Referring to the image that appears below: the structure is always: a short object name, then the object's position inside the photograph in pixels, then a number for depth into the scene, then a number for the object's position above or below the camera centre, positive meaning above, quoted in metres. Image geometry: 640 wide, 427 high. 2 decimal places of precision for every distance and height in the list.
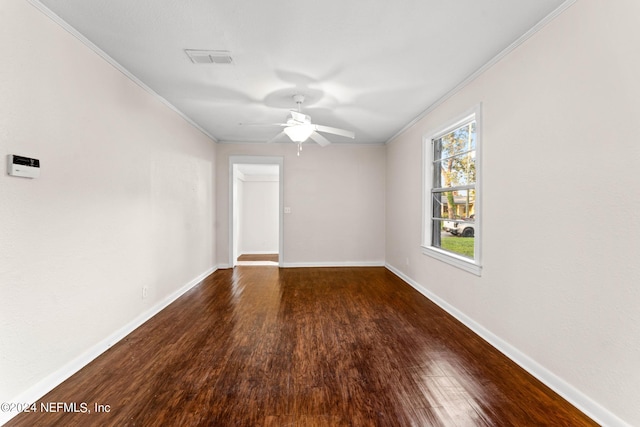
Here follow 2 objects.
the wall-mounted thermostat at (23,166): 1.64 +0.26
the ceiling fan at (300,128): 3.12 +0.94
